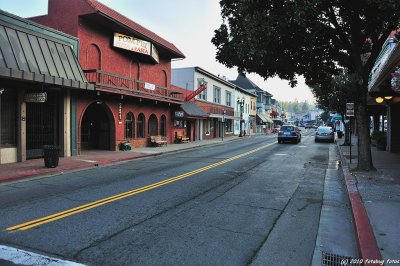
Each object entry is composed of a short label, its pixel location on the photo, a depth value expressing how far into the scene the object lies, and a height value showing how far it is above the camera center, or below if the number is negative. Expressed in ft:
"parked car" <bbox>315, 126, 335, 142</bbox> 111.86 -2.94
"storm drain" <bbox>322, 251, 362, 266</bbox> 15.44 -6.15
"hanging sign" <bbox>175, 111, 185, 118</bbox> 97.40 +3.40
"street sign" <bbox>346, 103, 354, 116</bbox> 50.04 +2.32
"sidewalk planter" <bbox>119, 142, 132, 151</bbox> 73.41 -4.25
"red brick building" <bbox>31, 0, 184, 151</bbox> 63.05 +11.63
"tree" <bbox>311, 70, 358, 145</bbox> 81.76 +8.07
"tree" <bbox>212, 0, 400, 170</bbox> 34.55 +10.05
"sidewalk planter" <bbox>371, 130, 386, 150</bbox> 74.23 -3.11
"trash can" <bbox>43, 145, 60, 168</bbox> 44.75 -3.88
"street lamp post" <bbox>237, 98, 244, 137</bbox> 164.25 +10.46
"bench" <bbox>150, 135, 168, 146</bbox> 85.35 -3.69
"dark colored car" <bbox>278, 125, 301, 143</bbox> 102.42 -2.38
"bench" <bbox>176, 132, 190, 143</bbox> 101.68 -3.56
